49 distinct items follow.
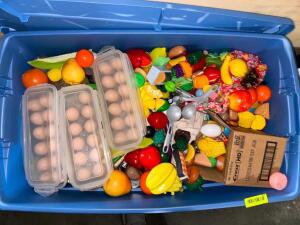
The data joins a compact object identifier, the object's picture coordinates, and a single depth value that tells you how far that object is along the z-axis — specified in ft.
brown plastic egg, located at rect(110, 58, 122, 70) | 3.36
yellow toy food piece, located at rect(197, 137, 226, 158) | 3.46
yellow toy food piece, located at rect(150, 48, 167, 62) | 3.46
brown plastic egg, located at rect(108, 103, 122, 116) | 3.27
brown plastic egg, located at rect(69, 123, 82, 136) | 3.21
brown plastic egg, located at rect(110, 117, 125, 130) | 3.27
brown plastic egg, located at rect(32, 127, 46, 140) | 3.21
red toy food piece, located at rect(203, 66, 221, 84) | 3.45
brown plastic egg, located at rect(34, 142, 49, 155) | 3.21
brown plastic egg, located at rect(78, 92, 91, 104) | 3.28
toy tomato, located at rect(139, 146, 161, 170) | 3.38
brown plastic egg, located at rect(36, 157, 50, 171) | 3.21
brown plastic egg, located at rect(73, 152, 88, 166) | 3.20
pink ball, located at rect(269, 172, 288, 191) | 3.32
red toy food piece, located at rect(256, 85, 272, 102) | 3.48
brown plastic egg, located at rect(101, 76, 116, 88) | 3.33
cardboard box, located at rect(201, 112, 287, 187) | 3.27
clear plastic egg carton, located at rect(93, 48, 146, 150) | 3.28
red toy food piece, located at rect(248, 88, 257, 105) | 3.44
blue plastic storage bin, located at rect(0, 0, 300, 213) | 3.02
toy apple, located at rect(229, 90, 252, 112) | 3.33
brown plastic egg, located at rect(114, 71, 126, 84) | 3.35
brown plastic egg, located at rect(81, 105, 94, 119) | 3.26
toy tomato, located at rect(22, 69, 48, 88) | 3.35
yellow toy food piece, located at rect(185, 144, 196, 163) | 3.49
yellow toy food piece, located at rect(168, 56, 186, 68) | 3.46
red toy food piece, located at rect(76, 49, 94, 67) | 3.31
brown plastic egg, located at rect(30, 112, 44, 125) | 3.23
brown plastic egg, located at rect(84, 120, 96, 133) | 3.24
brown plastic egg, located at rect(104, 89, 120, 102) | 3.29
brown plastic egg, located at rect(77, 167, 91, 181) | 3.21
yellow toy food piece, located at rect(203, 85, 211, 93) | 3.46
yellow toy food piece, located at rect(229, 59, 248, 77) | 3.37
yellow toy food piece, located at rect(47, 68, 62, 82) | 3.46
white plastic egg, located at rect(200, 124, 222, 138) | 3.43
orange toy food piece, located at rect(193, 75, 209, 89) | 3.45
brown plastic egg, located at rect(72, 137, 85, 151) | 3.20
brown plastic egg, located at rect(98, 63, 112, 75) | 3.36
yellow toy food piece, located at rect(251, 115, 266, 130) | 3.51
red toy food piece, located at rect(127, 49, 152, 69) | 3.40
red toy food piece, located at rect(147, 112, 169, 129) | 3.42
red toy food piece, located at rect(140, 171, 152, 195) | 3.36
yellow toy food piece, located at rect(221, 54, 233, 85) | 3.44
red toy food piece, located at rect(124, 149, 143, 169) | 3.43
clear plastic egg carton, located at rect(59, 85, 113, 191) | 3.20
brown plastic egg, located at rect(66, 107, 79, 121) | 3.23
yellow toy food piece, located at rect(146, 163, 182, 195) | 3.30
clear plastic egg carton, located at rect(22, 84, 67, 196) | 3.20
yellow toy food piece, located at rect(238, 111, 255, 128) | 3.50
